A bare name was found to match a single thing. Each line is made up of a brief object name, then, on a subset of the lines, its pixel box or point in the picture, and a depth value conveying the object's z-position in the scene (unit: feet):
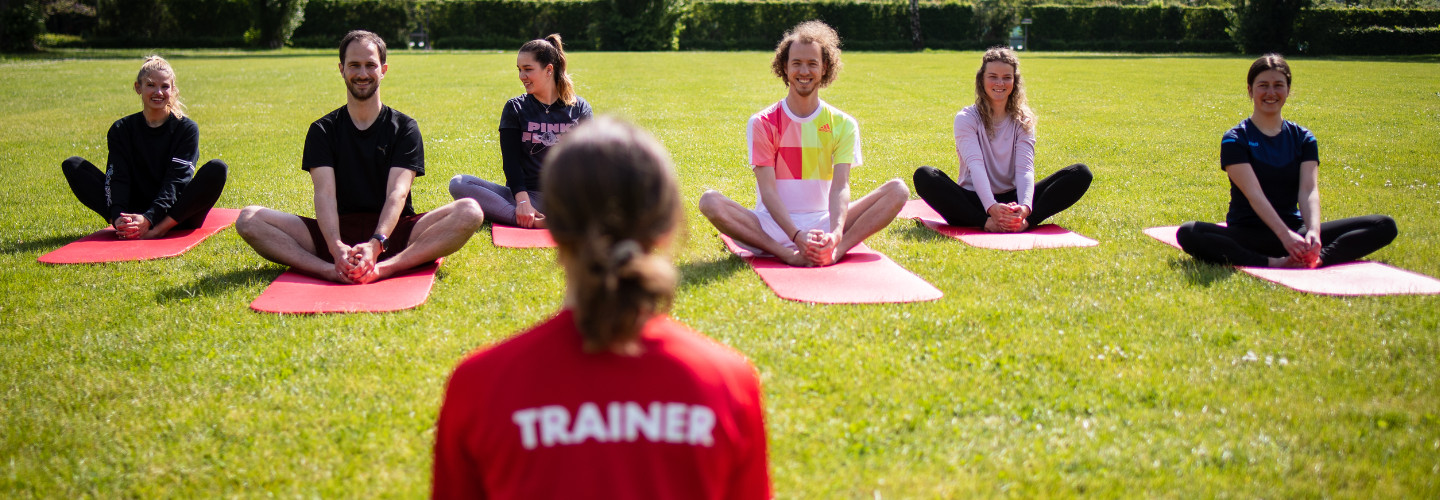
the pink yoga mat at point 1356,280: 16.94
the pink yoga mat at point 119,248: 19.99
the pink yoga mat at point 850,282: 16.90
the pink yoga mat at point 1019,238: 21.21
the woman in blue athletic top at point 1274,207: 18.79
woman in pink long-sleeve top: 22.94
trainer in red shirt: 4.96
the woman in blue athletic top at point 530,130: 23.39
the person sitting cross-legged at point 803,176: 19.65
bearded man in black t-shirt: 18.26
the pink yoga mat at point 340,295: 16.22
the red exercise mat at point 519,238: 21.49
